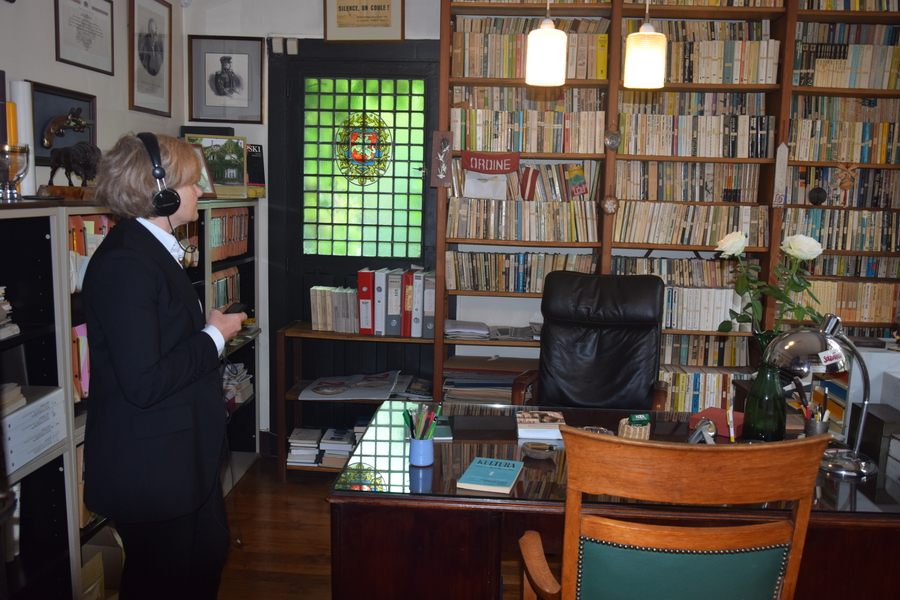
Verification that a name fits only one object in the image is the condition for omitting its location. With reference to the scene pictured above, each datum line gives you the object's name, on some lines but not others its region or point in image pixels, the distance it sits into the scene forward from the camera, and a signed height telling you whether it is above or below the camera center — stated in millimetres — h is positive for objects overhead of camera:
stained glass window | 3801 +277
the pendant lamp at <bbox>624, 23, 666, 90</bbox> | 2109 +492
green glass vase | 1906 -479
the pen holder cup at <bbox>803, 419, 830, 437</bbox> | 2006 -554
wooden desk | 1634 -726
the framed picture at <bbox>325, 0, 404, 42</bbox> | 3668 +1010
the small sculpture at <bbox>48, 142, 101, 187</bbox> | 2338 +170
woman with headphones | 1578 -356
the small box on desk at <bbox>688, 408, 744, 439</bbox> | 2074 -577
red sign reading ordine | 3523 +294
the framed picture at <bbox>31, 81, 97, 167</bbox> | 2502 +336
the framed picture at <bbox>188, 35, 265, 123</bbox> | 3754 +717
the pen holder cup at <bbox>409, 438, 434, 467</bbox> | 1795 -580
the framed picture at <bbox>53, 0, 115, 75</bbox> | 2658 +693
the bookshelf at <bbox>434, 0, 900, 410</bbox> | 3471 +374
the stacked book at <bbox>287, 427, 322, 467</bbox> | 3680 -1194
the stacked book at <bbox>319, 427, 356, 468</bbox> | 3656 -1180
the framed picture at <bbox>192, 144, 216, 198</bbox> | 2883 +118
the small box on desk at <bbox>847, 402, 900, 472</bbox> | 1897 -535
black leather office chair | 2910 -489
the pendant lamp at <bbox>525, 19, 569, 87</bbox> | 2070 +489
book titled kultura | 1686 -615
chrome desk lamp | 1777 -320
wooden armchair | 1205 -524
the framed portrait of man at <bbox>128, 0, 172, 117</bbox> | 3188 +727
